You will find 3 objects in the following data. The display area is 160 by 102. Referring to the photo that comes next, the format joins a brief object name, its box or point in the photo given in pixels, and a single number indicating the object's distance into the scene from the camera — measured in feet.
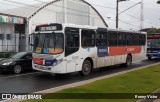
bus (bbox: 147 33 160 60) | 93.81
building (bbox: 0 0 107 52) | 128.55
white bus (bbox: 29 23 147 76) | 47.78
